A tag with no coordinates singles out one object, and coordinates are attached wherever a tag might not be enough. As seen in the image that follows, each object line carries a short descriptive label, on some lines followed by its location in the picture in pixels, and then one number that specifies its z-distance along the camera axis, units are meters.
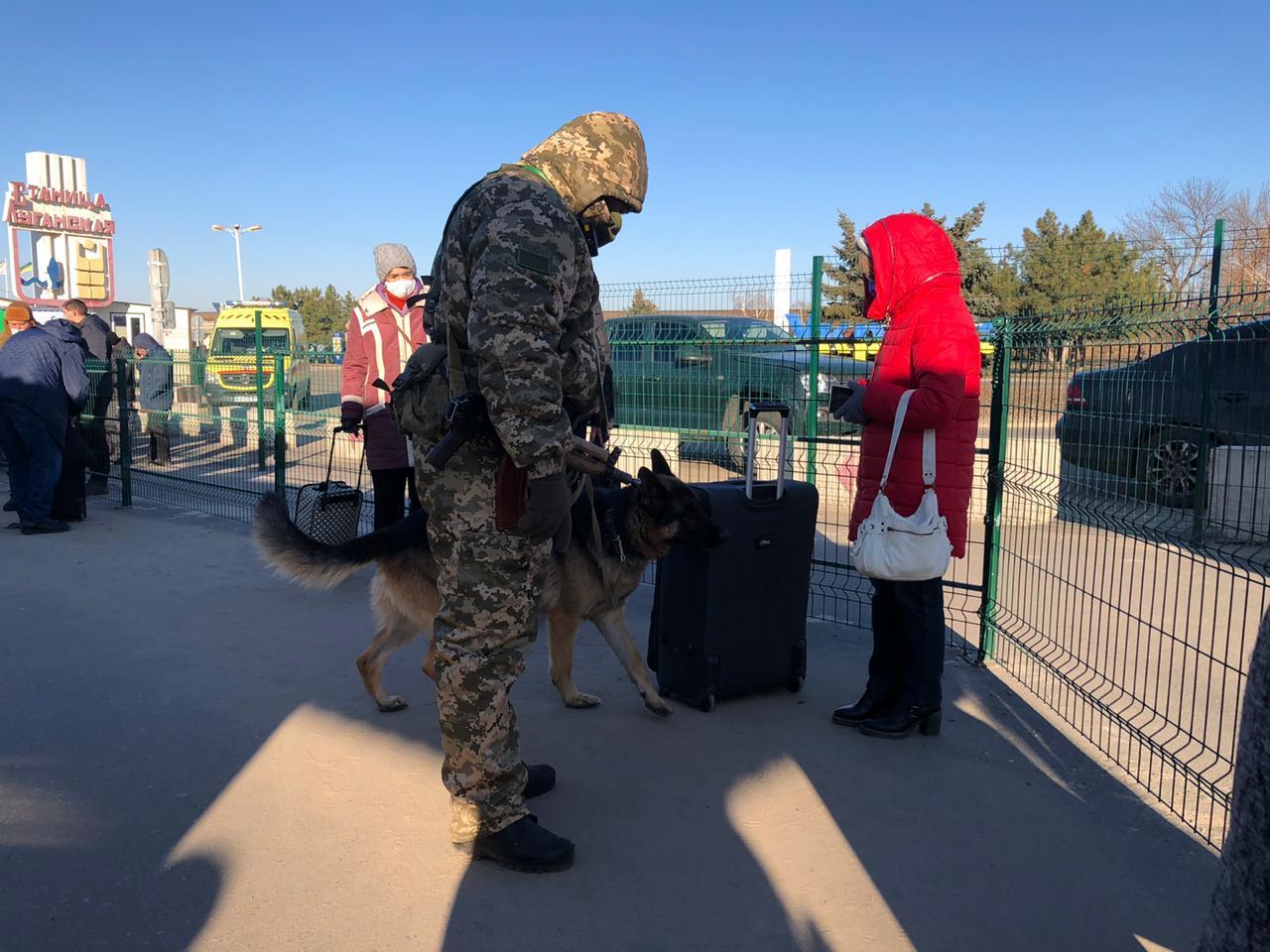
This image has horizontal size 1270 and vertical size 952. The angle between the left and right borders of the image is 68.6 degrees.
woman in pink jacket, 5.70
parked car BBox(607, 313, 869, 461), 5.68
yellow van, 8.07
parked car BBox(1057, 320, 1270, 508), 3.60
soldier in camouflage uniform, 2.39
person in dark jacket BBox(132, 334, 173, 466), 9.10
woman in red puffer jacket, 3.46
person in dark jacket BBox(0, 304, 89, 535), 7.31
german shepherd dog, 3.77
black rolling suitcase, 3.87
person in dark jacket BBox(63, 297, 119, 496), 8.91
